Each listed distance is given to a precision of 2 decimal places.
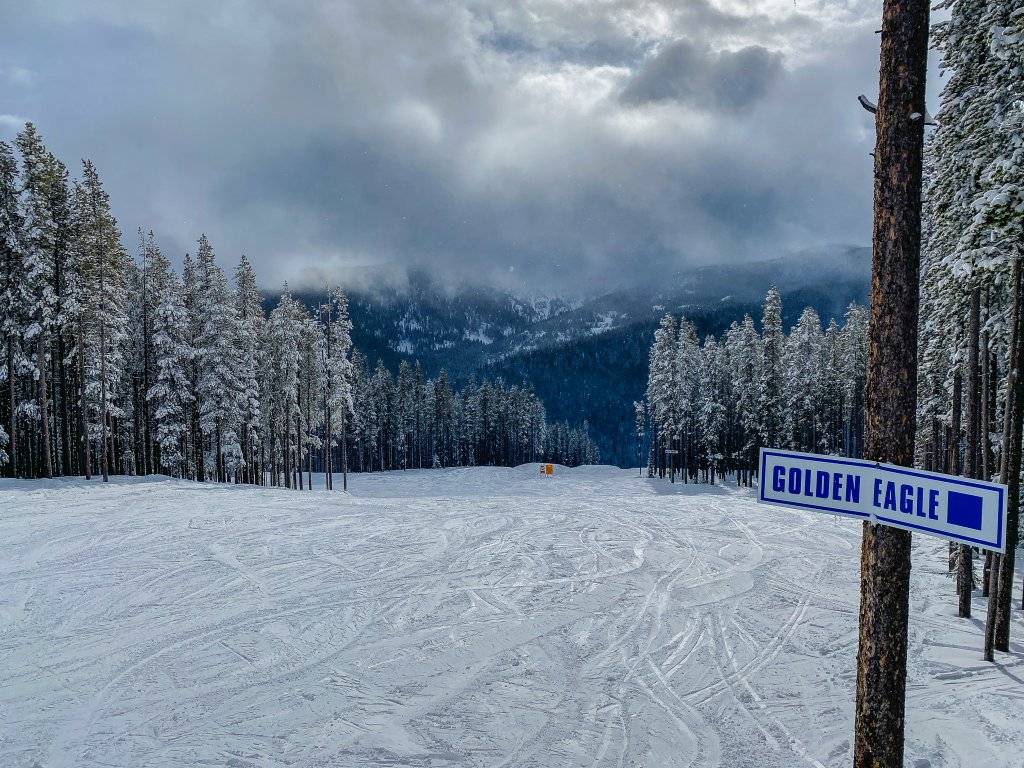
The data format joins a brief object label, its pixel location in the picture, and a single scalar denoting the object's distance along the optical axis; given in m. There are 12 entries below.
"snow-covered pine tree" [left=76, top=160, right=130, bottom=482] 30.86
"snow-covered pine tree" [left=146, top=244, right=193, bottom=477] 36.66
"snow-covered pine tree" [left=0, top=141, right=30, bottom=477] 29.30
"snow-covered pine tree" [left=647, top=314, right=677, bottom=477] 58.41
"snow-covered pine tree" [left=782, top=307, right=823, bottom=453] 48.16
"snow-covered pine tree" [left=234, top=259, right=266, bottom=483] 40.94
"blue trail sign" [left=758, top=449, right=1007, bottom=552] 3.46
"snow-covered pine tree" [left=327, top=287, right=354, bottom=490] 43.31
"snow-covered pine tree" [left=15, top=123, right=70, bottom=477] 29.34
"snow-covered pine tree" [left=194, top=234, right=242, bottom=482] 38.47
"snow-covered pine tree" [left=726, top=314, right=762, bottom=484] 52.78
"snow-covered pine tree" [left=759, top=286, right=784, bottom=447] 49.69
